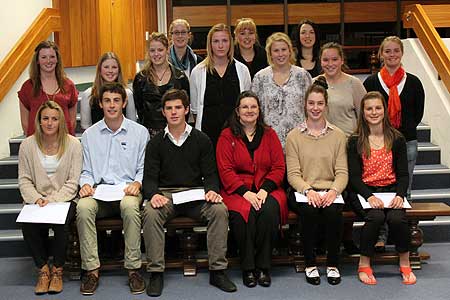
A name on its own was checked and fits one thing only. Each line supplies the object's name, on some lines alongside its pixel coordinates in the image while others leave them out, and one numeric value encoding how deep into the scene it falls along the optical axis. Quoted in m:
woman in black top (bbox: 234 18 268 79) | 4.27
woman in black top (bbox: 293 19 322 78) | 4.37
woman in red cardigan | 3.63
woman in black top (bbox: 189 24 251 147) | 4.05
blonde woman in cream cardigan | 3.67
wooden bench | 3.75
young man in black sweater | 3.61
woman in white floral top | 3.95
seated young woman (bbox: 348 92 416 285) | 3.69
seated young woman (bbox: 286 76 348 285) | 3.65
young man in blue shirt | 3.63
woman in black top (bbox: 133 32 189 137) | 4.00
